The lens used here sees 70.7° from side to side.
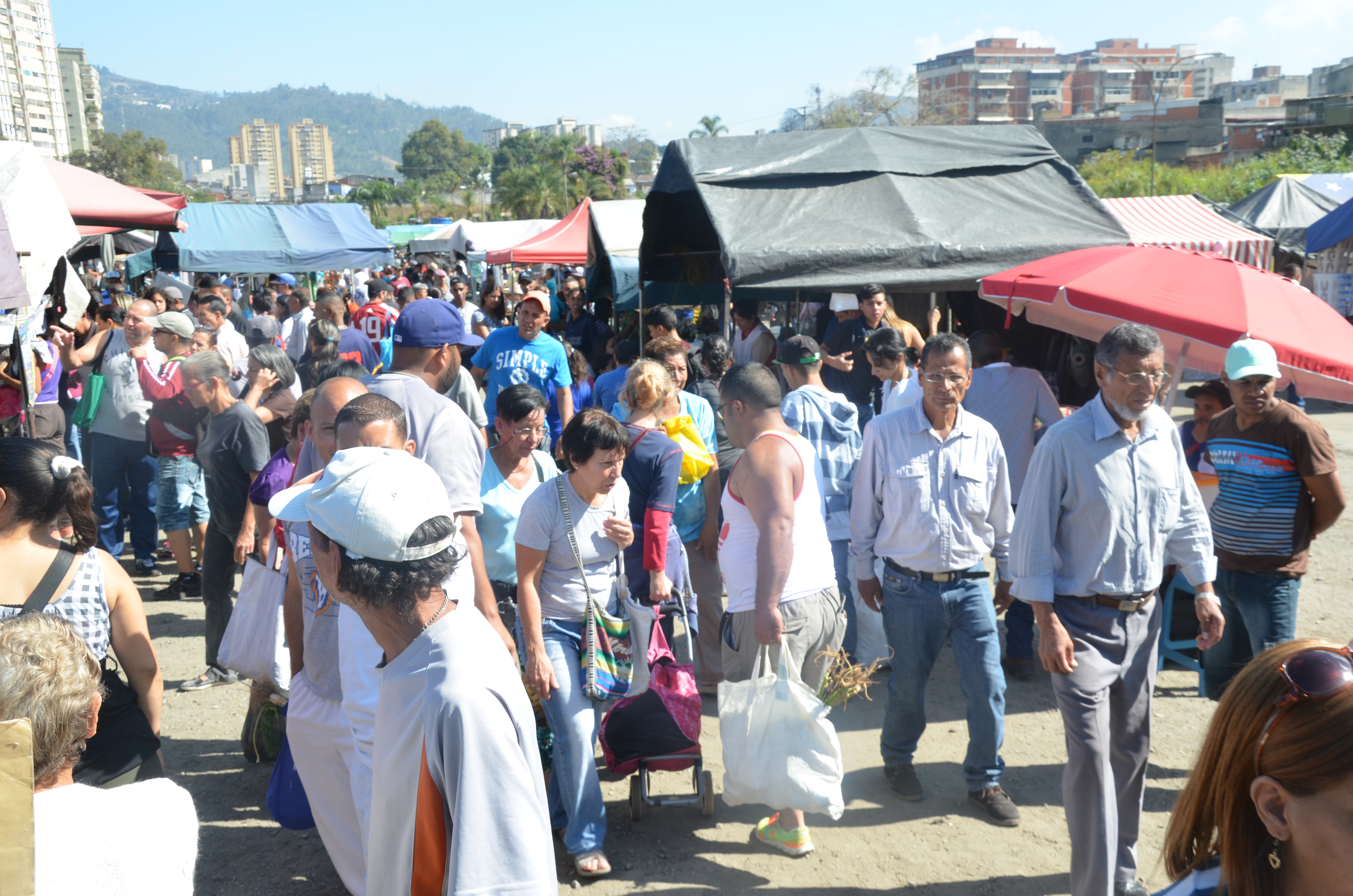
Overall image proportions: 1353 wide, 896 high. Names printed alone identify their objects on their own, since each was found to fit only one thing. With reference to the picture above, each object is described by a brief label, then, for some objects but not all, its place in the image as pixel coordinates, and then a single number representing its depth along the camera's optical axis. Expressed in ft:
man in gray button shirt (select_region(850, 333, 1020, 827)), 13.17
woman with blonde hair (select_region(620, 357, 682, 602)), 13.64
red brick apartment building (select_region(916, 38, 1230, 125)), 495.00
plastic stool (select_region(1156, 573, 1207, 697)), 17.61
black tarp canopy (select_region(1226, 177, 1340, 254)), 50.83
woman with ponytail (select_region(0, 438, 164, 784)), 8.96
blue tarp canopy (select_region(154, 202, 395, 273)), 44.80
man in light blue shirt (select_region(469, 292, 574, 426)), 23.20
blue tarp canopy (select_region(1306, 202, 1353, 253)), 40.19
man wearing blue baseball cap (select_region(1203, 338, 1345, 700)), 13.50
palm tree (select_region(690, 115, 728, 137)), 225.76
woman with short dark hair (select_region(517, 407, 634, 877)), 11.98
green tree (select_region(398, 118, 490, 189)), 585.63
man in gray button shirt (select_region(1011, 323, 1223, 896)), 10.78
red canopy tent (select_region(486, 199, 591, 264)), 51.44
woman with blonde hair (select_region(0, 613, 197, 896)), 5.01
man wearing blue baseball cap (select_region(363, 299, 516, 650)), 12.07
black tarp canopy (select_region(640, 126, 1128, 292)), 22.30
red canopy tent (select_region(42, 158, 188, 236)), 17.33
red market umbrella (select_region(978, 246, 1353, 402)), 13.03
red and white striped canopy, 35.24
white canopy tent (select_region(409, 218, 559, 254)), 74.79
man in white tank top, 12.24
